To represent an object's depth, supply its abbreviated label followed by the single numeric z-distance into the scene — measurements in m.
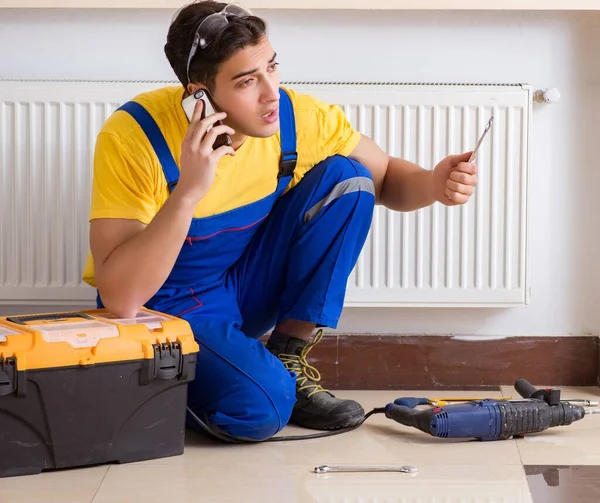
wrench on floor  3.62
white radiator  4.32
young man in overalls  3.67
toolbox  3.55
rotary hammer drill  3.78
